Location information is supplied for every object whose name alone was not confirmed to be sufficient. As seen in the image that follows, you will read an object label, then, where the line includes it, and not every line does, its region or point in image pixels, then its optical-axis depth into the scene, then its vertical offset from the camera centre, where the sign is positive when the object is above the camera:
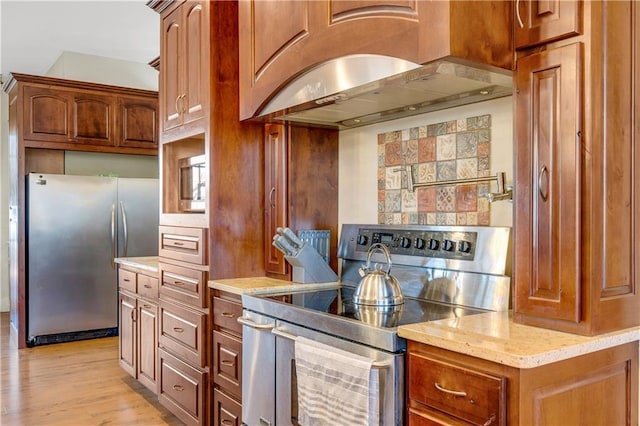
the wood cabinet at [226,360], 2.37 -0.71
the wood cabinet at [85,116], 4.71 +0.83
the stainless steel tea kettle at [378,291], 1.93 -0.31
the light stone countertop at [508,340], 1.25 -0.35
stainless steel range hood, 1.68 +0.41
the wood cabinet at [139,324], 3.20 -0.75
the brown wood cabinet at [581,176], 1.42 +0.07
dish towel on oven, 1.53 -0.56
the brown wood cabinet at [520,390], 1.25 -0.47
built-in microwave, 2.98 +0.13
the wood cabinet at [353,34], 1.52 +0.56
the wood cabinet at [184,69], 2.66 +0.73
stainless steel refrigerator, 4.73 -0.36
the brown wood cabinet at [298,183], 2.64 +0.11
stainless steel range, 1.57 -0.37
